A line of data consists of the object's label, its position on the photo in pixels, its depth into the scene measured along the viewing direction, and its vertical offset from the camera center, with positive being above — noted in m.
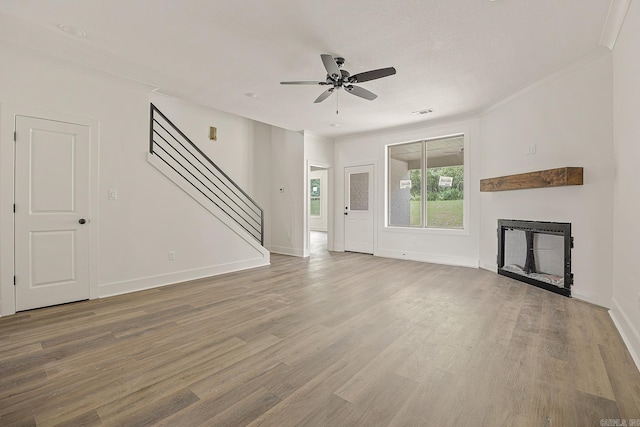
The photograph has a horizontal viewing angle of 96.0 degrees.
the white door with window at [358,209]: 7.06 +0.08
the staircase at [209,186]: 4.49 +0.44
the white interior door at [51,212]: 3.27 -0.03
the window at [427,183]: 5.95 +0.65
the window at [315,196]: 12.50 +0.67
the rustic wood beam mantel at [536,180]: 3.59 +0.48
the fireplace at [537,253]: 3.82 -0.60
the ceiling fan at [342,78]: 3.15 +1.60
